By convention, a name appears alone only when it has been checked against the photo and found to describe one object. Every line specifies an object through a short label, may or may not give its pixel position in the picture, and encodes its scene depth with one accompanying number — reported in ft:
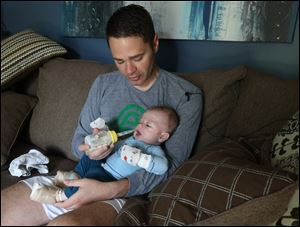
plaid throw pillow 1.89
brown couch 1.85
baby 2.04
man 1.69
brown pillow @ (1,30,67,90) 2.38
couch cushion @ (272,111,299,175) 2.24
